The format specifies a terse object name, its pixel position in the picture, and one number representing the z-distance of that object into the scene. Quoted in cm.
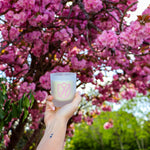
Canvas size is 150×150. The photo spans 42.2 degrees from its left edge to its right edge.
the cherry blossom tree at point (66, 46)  248
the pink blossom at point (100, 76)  482
